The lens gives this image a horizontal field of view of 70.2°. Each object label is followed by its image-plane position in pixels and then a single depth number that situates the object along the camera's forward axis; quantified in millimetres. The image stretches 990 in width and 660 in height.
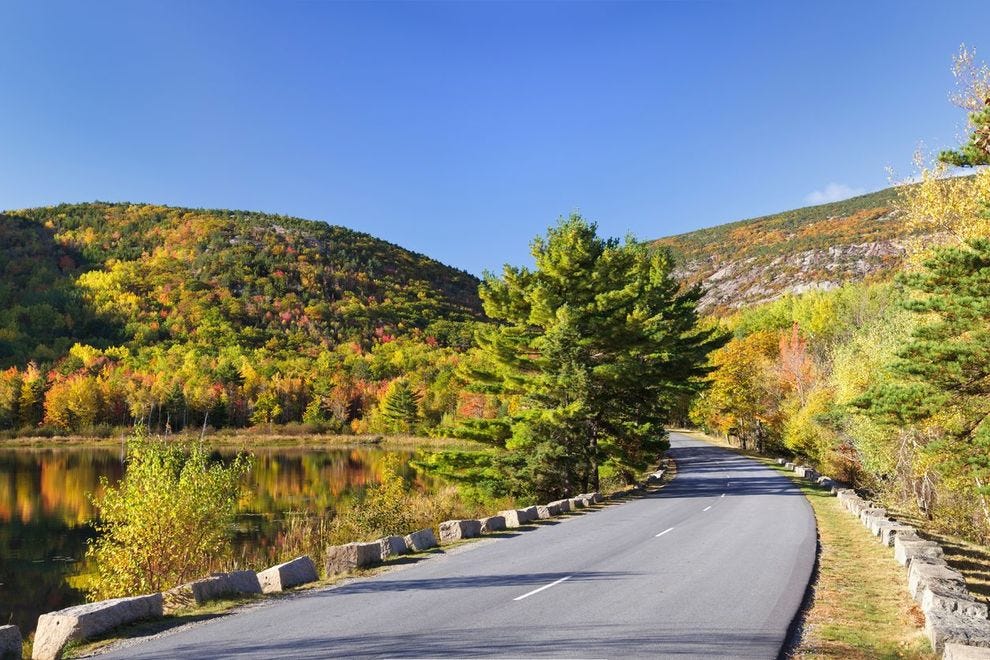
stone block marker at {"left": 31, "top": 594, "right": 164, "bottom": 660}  8016
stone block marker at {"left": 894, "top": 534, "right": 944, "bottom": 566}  12969
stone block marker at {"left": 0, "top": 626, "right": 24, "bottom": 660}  7715
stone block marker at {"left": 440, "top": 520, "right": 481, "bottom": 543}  16750
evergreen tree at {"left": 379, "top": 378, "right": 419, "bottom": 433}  106688
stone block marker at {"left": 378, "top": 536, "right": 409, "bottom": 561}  13992
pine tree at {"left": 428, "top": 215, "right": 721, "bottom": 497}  27406
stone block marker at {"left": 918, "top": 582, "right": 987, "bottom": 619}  8641
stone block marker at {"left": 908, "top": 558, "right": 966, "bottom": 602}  10422
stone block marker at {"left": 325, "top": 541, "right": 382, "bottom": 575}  12832
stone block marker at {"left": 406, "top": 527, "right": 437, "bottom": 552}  15031
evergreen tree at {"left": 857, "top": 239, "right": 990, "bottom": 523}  15516
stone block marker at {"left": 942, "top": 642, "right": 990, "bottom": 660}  6748
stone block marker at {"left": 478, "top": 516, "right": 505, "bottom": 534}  17797
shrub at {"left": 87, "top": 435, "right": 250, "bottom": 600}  15664
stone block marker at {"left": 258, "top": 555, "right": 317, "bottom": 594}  11164
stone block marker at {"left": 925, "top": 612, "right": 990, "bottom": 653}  7598
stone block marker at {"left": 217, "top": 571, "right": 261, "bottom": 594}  10625
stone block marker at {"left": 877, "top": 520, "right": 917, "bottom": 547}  16061
